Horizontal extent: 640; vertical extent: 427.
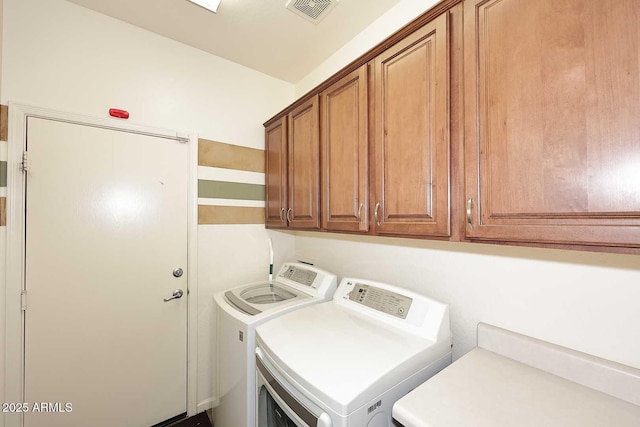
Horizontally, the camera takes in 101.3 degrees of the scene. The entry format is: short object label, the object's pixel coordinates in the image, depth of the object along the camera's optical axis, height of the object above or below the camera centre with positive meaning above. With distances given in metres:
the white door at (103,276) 1.51 -0.37
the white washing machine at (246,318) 1.37 -0.58
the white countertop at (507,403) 0.76 -0.59
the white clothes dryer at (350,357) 0.87 -0.55
